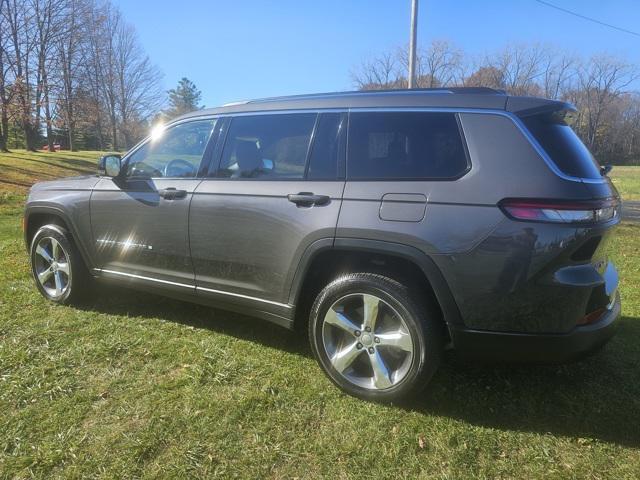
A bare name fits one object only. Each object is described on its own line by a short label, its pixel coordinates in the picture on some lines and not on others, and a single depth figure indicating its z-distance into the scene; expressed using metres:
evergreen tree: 85.56
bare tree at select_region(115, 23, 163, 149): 46.11
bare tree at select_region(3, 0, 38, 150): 20.88
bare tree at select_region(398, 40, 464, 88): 35.53
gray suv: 2.37
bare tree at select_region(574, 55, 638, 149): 66.06
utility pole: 12.02
